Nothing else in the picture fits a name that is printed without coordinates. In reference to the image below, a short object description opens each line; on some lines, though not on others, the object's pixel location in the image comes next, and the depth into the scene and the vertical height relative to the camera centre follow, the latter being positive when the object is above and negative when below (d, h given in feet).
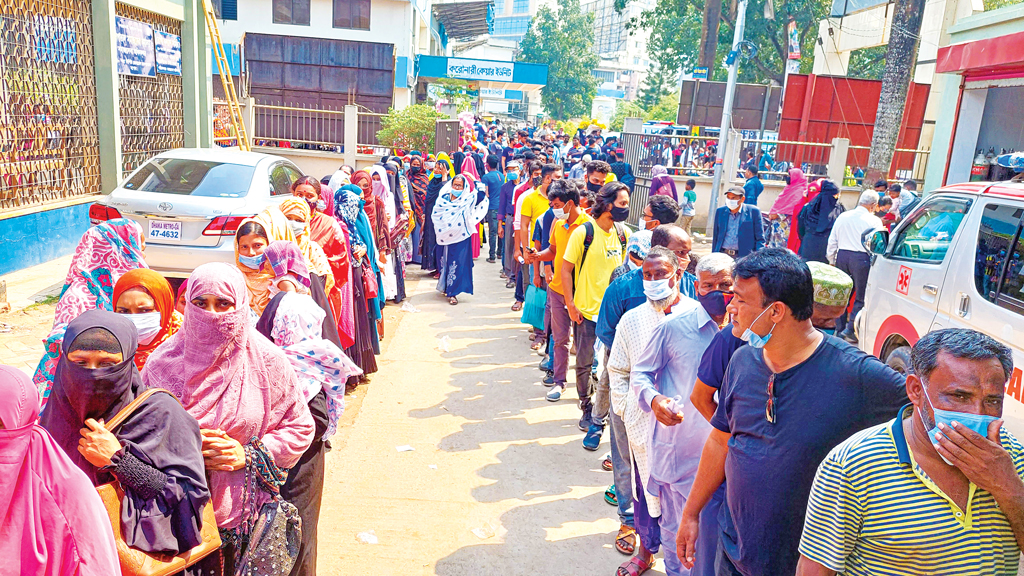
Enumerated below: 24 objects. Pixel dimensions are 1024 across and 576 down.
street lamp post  47.92 +1.24
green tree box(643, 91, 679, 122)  179.11 +3.25
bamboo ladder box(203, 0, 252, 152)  48.19 +0.56
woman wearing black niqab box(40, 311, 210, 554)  8.00 -3.60
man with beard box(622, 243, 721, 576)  11.32 -3.99
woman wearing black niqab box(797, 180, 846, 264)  32.86 -3.62
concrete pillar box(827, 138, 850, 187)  55.93 -1.60
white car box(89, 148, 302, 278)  24.58 -3.72
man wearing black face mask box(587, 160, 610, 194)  26.30 -1.83
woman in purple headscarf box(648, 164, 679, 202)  36.17 -2.83
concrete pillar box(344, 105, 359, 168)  55.11 -2.15
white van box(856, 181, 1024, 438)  15.05 -2.84
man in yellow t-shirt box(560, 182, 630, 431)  19.16 -3.46
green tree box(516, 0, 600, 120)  233.14 +16.41
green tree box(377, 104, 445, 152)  57.11 -1.80
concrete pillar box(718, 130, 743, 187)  55.42 -2.24
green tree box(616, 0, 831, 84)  95.04 +12.87
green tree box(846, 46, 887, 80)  99.19 +9.82
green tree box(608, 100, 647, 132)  181.32 +2.76
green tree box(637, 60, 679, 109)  223.71 +9.34
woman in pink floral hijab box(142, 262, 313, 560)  9.45 -3.57
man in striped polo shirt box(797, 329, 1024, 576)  5.90 -2.54
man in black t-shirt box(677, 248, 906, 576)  7.64 -2.61
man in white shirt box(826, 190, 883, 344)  28.89 -3.88
